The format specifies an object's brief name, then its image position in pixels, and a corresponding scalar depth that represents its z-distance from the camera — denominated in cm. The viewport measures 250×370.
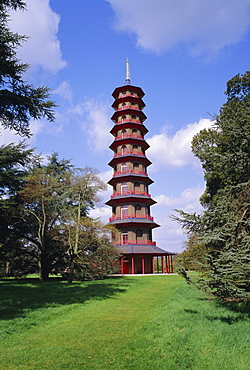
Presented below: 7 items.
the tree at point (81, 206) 2012
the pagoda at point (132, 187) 3247
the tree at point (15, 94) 1127
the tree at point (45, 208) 2005
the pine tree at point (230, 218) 686
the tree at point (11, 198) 1844
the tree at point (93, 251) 2102
